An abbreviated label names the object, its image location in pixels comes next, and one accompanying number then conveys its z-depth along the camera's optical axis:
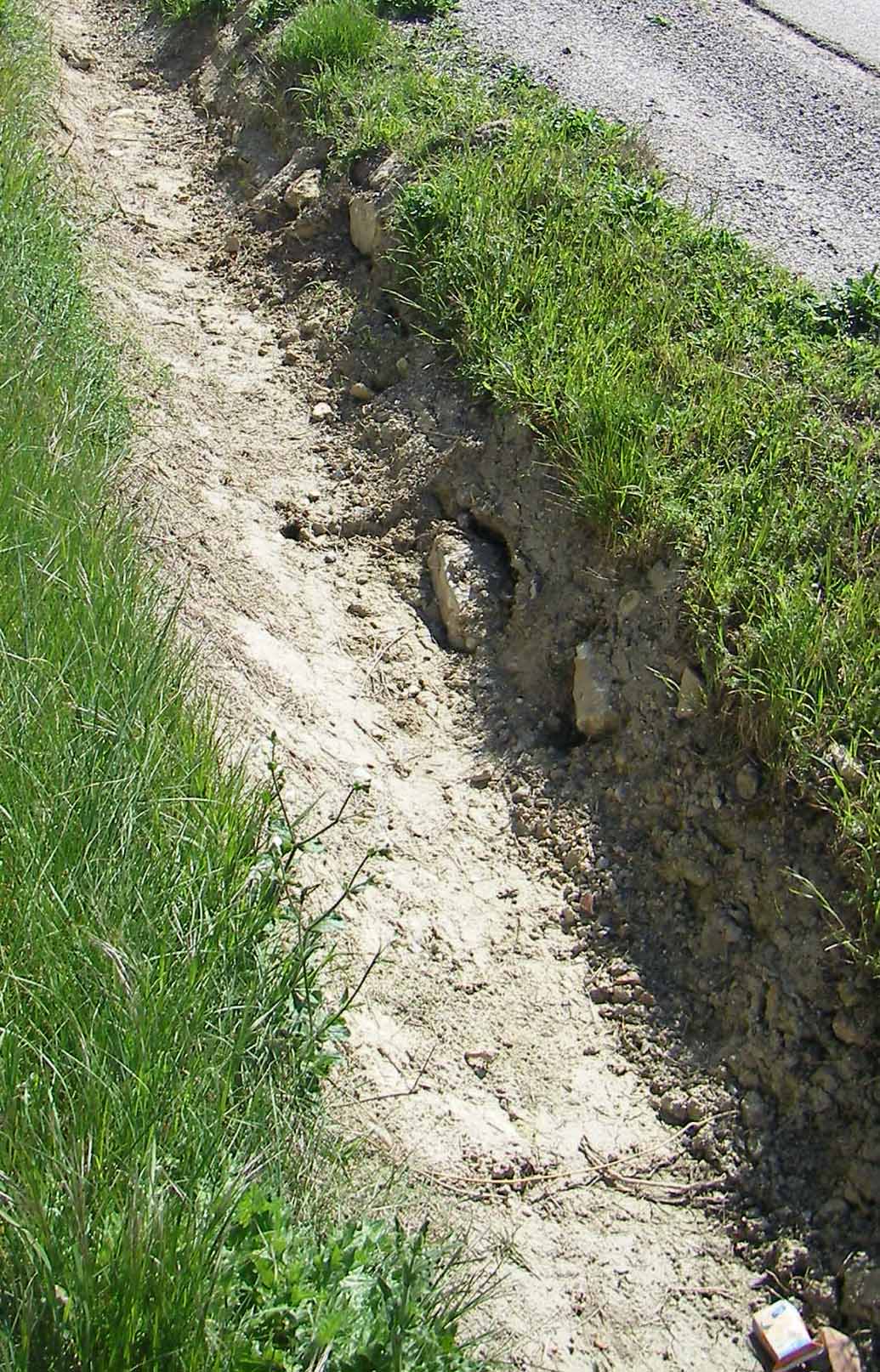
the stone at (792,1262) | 3.07
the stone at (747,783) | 3.55
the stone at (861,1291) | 2.94
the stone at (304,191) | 5.93
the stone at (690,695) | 3.73
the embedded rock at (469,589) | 4.46
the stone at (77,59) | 7.50
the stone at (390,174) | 5.51
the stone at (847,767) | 3.34
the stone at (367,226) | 5.51
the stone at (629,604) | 4.01
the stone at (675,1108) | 3.37
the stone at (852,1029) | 3.17
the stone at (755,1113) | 3.27
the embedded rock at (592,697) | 3.99
